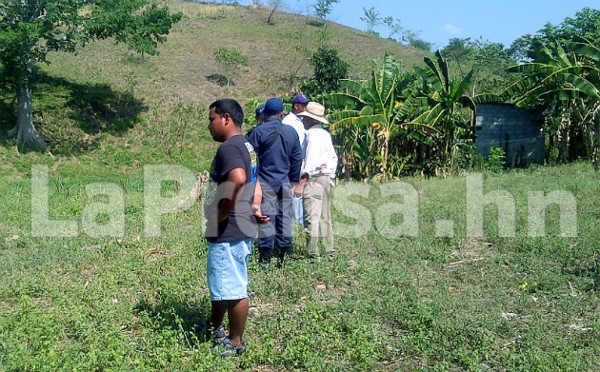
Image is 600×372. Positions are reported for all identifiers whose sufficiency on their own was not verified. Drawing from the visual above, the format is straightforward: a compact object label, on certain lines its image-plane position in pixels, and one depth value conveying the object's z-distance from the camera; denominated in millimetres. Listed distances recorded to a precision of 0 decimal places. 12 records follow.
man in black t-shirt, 4125
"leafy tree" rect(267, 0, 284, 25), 39156
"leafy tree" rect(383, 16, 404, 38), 44844
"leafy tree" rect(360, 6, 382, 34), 45219
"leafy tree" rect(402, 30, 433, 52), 47509
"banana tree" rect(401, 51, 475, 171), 14281
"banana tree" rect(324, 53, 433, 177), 13820
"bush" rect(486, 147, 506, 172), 15680
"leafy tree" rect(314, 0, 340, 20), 38344
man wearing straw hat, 6625
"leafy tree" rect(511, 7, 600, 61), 20189
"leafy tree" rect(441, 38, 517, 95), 22438
